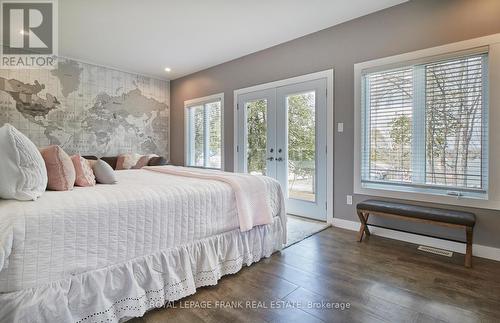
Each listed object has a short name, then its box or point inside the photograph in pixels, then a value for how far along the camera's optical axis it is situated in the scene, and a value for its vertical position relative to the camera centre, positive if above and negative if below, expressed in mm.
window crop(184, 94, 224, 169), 5059 +568
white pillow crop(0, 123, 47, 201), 1321 -41
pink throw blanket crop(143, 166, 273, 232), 2070 -317
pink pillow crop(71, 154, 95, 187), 1871 -96
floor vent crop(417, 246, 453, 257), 2482 -903
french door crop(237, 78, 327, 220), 3594 +299
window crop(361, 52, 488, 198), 2477 +339
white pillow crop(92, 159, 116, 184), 2070 -115
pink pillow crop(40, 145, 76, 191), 1646 -65
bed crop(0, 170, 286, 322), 1167 -498
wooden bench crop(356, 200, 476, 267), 2221 -523
